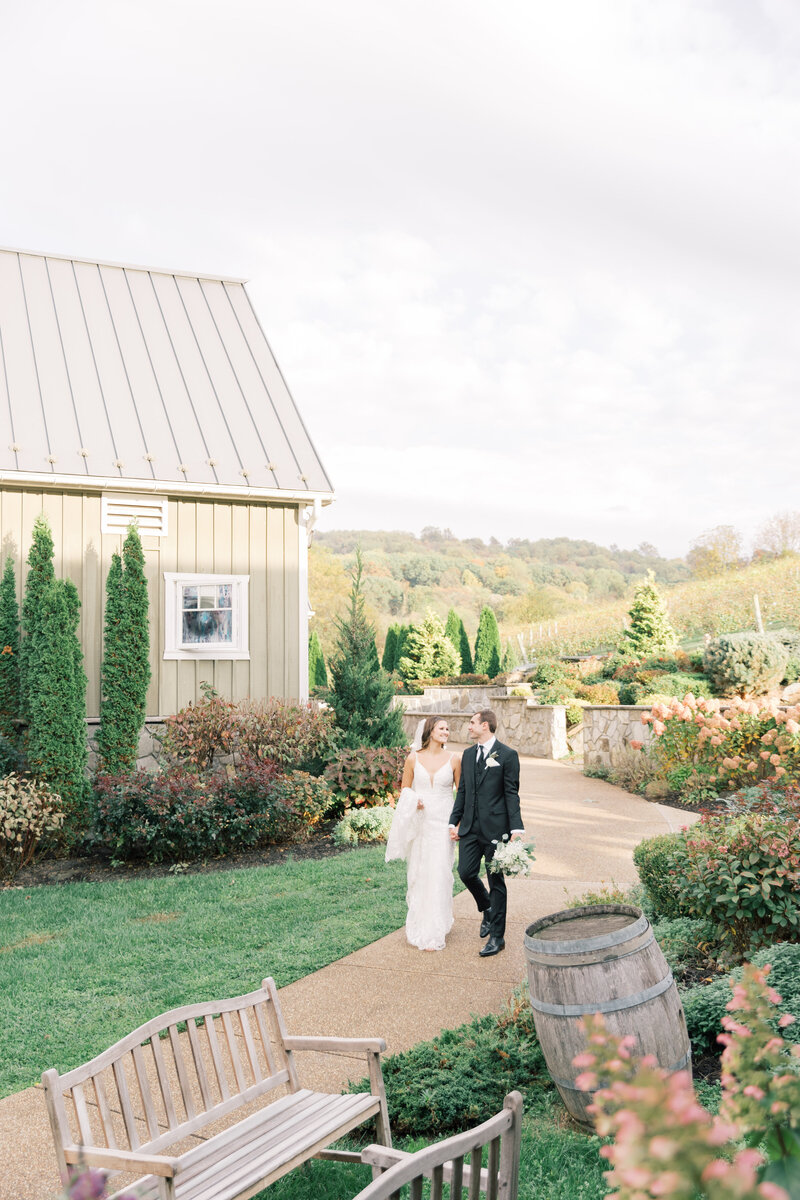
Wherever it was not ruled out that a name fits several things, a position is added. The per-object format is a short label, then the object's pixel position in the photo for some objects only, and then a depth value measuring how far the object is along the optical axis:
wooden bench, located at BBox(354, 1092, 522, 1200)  2.27
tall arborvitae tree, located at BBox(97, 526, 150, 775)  11.27
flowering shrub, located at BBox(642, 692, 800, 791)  9.72
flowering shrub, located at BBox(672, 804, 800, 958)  5.30
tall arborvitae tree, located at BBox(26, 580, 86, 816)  10.53
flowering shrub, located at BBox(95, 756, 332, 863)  10.06
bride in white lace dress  6.86
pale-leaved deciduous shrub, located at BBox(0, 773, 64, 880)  9.68
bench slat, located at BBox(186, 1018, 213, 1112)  3.44
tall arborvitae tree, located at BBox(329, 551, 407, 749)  12.41
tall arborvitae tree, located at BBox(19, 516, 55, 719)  10.80
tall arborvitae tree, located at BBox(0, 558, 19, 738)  11.27
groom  6.62
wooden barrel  3.76
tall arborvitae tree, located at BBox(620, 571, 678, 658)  20.86
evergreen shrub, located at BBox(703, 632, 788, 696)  15.52
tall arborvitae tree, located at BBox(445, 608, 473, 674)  29.78
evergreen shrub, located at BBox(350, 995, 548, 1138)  4.09
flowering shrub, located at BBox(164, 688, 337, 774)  11.42
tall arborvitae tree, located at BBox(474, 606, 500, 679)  28.84
